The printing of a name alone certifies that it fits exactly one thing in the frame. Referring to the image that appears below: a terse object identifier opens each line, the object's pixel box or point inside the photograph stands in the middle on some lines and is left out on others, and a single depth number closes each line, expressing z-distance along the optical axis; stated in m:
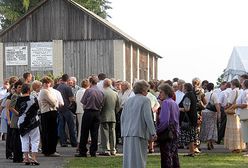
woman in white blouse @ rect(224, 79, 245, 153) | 17.66
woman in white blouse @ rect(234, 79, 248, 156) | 16.39
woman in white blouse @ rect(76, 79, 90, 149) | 17.73
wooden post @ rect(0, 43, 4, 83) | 47.26
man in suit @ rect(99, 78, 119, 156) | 16.94
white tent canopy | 31.27
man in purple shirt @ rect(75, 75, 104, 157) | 16.45
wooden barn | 45.66
